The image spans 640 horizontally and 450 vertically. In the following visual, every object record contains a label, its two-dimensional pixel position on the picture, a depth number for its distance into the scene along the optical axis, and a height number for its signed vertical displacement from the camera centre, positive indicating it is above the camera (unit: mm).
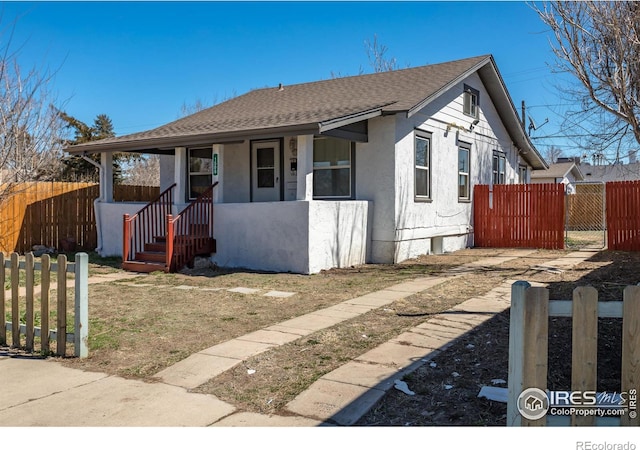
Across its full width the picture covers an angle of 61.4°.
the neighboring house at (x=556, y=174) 36219 +2582
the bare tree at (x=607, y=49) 9398 +3046
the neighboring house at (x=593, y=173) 49312 +3700
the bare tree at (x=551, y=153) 65812 +7409
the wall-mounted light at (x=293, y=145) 14484 +1779
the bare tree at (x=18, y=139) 8889 +1251
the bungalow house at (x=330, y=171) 11773 +1087
